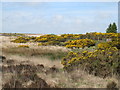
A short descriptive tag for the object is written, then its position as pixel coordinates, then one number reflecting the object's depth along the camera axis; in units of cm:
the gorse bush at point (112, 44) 1487
